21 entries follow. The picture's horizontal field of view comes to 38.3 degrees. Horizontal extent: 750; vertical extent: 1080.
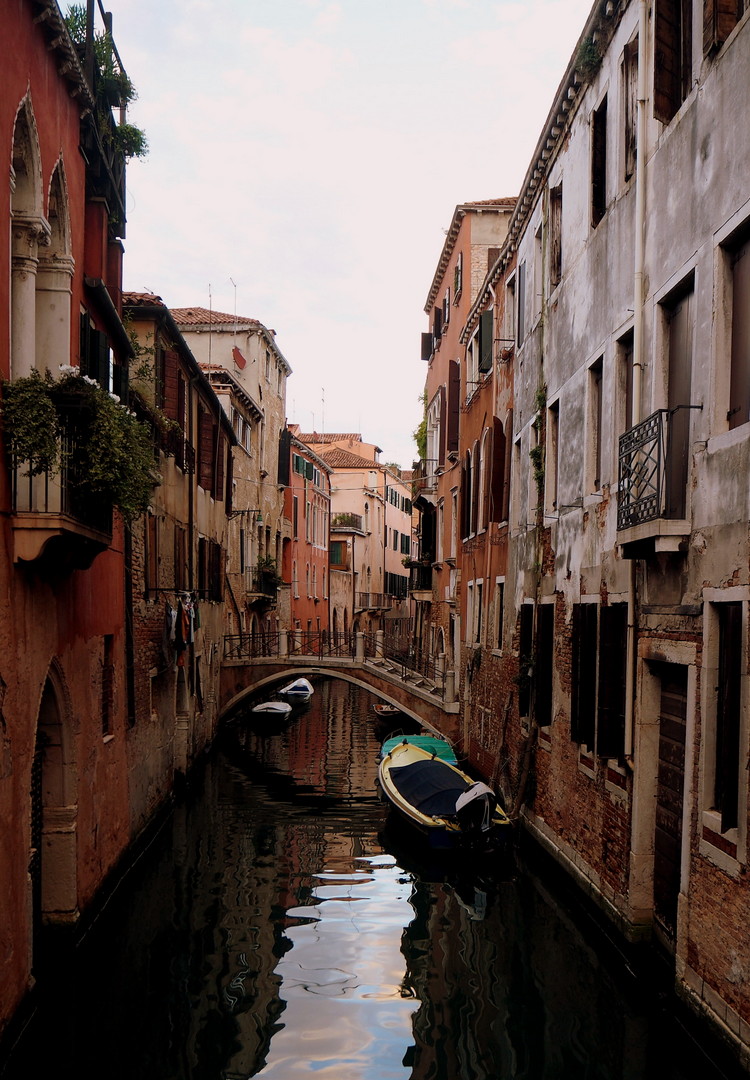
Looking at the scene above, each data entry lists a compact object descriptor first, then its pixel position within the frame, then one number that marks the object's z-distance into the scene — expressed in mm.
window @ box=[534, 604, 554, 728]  12719
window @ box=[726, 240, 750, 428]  6898
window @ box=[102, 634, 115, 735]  11320
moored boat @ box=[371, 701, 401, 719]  28531
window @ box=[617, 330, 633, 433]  9914
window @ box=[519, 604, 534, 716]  14148
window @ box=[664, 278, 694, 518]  7949
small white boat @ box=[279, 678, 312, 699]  34250
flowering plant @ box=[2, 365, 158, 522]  6918
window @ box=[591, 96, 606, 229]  10906
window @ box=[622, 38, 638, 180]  9695
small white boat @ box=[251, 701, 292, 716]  29703
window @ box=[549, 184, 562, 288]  13320
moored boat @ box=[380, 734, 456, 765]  18016
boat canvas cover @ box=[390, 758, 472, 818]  14195
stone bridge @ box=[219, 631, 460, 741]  21625
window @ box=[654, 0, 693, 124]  8258
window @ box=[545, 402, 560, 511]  13289
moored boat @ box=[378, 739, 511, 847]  13266
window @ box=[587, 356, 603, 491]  11125
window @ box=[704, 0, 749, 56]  7086
